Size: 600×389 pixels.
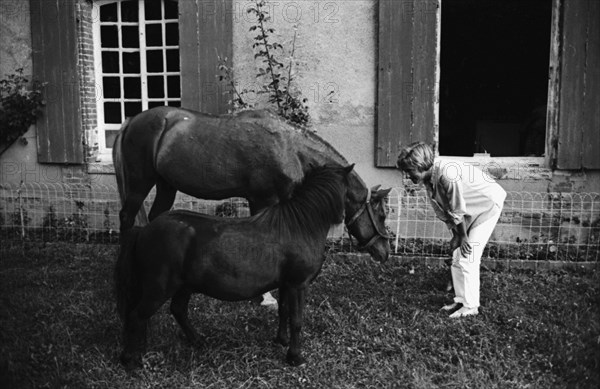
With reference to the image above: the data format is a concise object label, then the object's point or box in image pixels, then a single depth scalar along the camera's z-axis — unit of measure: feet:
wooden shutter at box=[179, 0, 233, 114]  24.75
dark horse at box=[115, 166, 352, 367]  12.98
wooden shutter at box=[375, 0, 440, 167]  23.62
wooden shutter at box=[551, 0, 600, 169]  22.53
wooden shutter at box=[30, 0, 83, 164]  25.79
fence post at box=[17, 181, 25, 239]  26.24
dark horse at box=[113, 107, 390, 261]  18.65
